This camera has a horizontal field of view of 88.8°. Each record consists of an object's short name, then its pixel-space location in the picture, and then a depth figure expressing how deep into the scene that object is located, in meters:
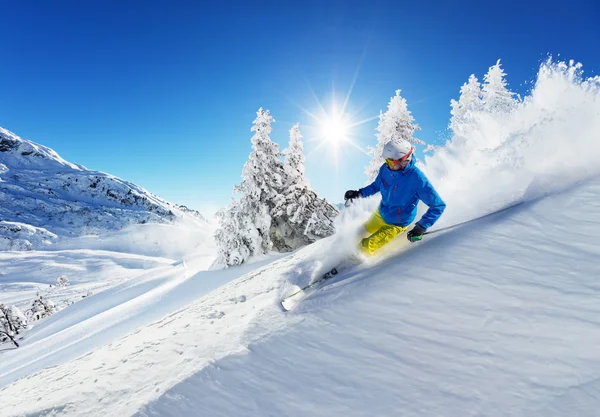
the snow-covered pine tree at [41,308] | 35.16
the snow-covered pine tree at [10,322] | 28.42
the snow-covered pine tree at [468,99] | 27.70
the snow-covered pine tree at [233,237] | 16.77
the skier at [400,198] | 4.71
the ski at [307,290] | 3.85
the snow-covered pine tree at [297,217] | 17.98
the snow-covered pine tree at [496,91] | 26.87
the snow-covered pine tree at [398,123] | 21.50
